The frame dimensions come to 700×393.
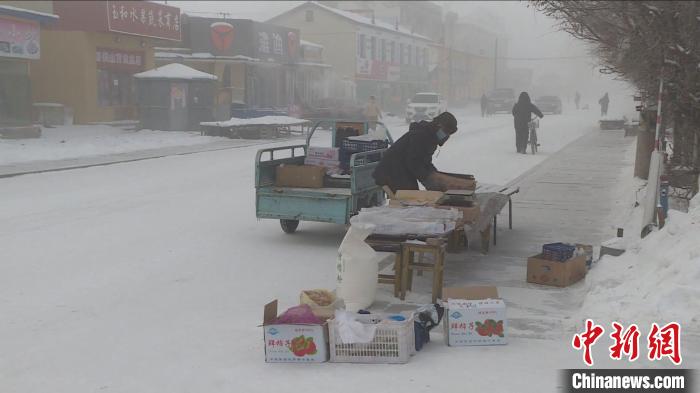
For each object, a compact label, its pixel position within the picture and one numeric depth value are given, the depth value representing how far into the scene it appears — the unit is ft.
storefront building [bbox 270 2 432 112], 200.75
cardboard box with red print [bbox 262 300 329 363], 17.97
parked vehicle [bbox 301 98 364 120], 121.60
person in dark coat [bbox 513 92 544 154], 78.18
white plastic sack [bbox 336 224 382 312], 22.21
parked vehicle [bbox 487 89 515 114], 200.44
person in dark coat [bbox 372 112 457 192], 29.68
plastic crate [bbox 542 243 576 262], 26.45
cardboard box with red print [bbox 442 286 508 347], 19.27
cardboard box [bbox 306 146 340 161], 37.70
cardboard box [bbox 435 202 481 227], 26.27
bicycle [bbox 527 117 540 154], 79.92
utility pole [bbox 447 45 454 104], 278.26
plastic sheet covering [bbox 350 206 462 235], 23.80
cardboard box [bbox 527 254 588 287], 25.54
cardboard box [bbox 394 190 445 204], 26.37
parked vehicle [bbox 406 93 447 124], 150.51
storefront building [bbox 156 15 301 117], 138.41
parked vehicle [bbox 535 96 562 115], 200.85
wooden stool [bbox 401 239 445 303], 23.40
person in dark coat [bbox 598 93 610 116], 172.03
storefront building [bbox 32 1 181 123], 106.83
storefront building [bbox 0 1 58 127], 84.02
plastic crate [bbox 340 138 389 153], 37.96
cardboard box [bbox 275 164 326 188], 35.14
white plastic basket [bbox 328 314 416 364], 17.99
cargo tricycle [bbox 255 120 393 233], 32.24
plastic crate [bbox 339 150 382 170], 36.45
